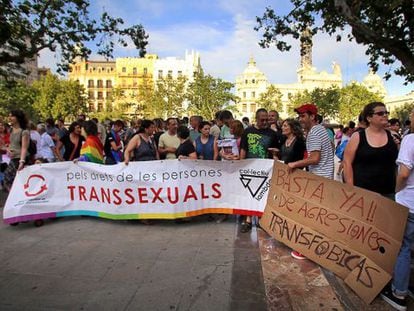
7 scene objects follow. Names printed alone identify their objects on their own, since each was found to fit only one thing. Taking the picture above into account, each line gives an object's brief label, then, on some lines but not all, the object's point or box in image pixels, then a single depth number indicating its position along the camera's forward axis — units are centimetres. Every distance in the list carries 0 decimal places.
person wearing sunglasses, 323
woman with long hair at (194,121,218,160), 582
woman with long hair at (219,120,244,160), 552
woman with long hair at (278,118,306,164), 452
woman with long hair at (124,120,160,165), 564
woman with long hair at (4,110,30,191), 554
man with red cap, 396
